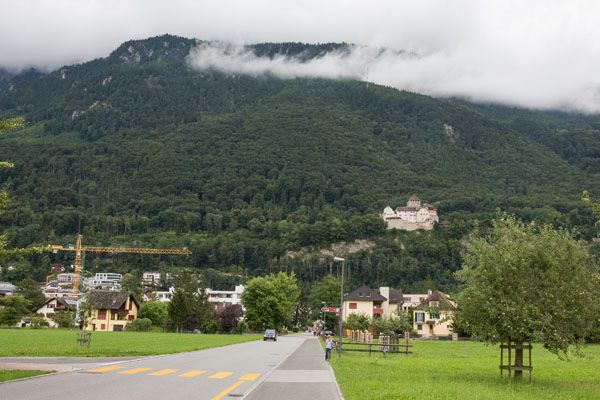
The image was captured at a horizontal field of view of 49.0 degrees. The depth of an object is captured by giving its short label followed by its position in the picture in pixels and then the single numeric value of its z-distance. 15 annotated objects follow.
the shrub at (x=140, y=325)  107.19
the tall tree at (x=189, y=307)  107.69
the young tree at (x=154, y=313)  119.50
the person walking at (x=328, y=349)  38.63
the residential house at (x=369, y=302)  128.25
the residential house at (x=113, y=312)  113.94
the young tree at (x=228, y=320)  115.88
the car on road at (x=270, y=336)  78.38
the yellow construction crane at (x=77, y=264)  190.38
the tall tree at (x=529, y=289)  24.52
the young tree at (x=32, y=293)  135.01
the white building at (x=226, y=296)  191.25
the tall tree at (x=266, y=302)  109.69
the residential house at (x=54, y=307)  134.12
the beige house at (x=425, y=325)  109.06
